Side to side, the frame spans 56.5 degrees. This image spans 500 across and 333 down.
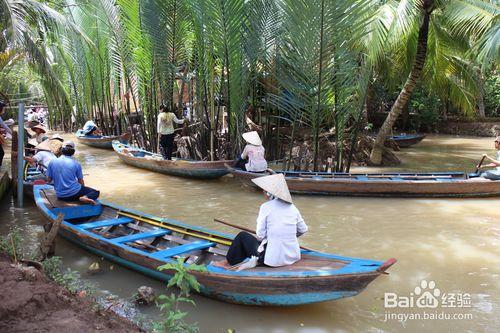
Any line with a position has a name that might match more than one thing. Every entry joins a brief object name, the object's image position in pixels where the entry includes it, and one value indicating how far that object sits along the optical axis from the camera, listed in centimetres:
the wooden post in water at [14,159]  753
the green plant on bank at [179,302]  306
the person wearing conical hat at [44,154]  773
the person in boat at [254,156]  862
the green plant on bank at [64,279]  411
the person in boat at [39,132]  930
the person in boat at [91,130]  1667
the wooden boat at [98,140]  1588
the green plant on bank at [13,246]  459
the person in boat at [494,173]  823
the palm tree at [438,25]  922
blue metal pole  717
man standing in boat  1067
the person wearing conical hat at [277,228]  400
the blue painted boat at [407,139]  1606
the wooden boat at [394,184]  827
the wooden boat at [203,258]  378
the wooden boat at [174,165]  970
